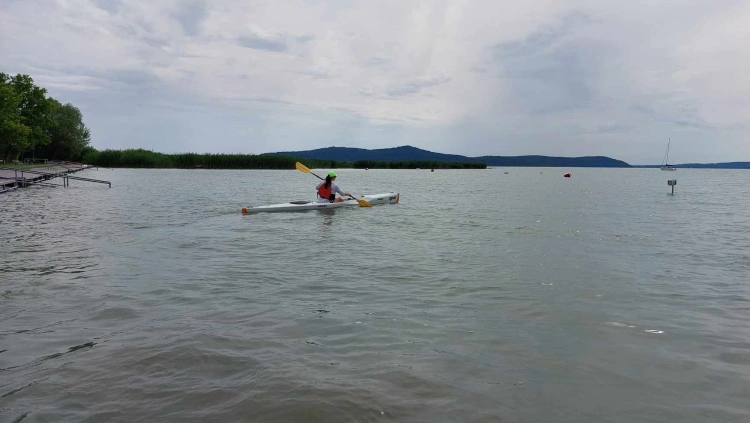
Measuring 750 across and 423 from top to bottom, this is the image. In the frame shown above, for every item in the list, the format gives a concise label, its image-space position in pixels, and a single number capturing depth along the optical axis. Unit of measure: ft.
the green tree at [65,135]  249.55
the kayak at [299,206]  60.12
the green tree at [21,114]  166.91
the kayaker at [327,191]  64.69
